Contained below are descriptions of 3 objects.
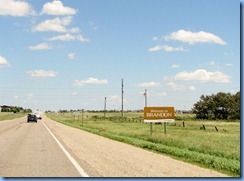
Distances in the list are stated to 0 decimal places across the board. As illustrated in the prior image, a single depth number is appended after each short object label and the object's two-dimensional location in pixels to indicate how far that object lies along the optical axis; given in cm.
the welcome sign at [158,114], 3047
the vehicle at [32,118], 6918
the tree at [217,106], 12350
